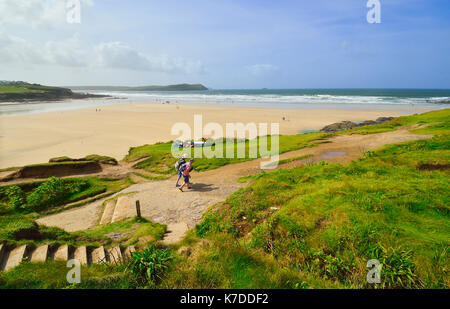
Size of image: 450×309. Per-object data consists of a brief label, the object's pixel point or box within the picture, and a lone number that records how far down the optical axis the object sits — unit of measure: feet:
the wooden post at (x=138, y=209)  32.12
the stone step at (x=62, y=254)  19.72
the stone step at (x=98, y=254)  20.67
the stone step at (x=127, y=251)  19.64
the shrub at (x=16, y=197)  38.73
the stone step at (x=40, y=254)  18.53
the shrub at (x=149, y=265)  14.03
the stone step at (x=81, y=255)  19.65
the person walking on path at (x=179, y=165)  45.83
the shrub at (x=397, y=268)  13.15
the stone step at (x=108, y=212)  35.86
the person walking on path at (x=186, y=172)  43.27
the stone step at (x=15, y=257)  17.31
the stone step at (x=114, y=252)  20.70
